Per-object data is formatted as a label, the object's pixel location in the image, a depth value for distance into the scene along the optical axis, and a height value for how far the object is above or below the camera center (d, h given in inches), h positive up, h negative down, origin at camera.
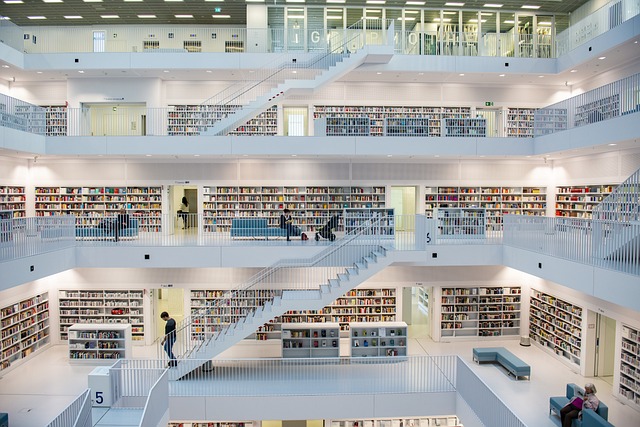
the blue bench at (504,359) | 413.1 -150.2
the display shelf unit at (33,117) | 488.1 +81.1
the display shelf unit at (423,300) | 650.8 -147.8
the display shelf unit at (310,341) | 464.8 -142.8
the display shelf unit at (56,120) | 577.0 +91.0
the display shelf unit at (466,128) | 517.0 +73.7
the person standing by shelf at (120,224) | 474.9 -29.5
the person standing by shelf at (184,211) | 590.2 -20.9
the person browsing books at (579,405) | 301.9 -133.2
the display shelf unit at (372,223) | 433.7 -25.3
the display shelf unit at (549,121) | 506.0 +81.1
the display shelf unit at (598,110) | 424.2 +80.6
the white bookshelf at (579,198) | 494.9 -2.5
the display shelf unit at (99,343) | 459.8 -143.9
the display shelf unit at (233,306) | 452.8 -115.5
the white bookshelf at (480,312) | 535.5 -131.2
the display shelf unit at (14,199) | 522.5 -5.5
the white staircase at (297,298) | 411.8 -90.2
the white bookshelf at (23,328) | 443.5 -133.0
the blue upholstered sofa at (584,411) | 280.5 -138.7
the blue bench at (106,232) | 474.0 -37.4
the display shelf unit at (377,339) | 465.4 -141.1
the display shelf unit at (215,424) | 414.3 -201.5
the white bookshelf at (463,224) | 464.4 -28.3
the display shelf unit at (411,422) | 416.8 -199.1
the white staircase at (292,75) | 520.1 +138.9
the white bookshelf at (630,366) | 366.6 -134.9
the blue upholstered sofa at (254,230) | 483.5 -35.6
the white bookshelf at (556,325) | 447.5 -132.0
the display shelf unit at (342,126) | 509.7 +74.2
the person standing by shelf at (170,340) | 405.4 -125.4
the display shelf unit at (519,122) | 587.0 +91.7
